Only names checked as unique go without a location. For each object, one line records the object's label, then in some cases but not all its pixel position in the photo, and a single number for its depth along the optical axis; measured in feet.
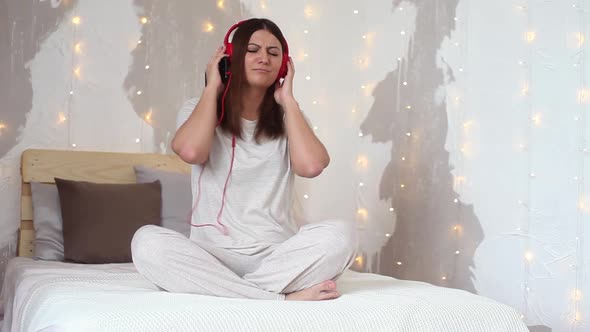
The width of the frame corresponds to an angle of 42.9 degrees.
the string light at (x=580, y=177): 8.73
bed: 5.21
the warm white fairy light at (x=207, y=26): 11.96
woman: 6.39
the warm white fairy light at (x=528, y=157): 9.27
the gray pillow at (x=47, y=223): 9.92
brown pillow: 9.64
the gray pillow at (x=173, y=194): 10.46
